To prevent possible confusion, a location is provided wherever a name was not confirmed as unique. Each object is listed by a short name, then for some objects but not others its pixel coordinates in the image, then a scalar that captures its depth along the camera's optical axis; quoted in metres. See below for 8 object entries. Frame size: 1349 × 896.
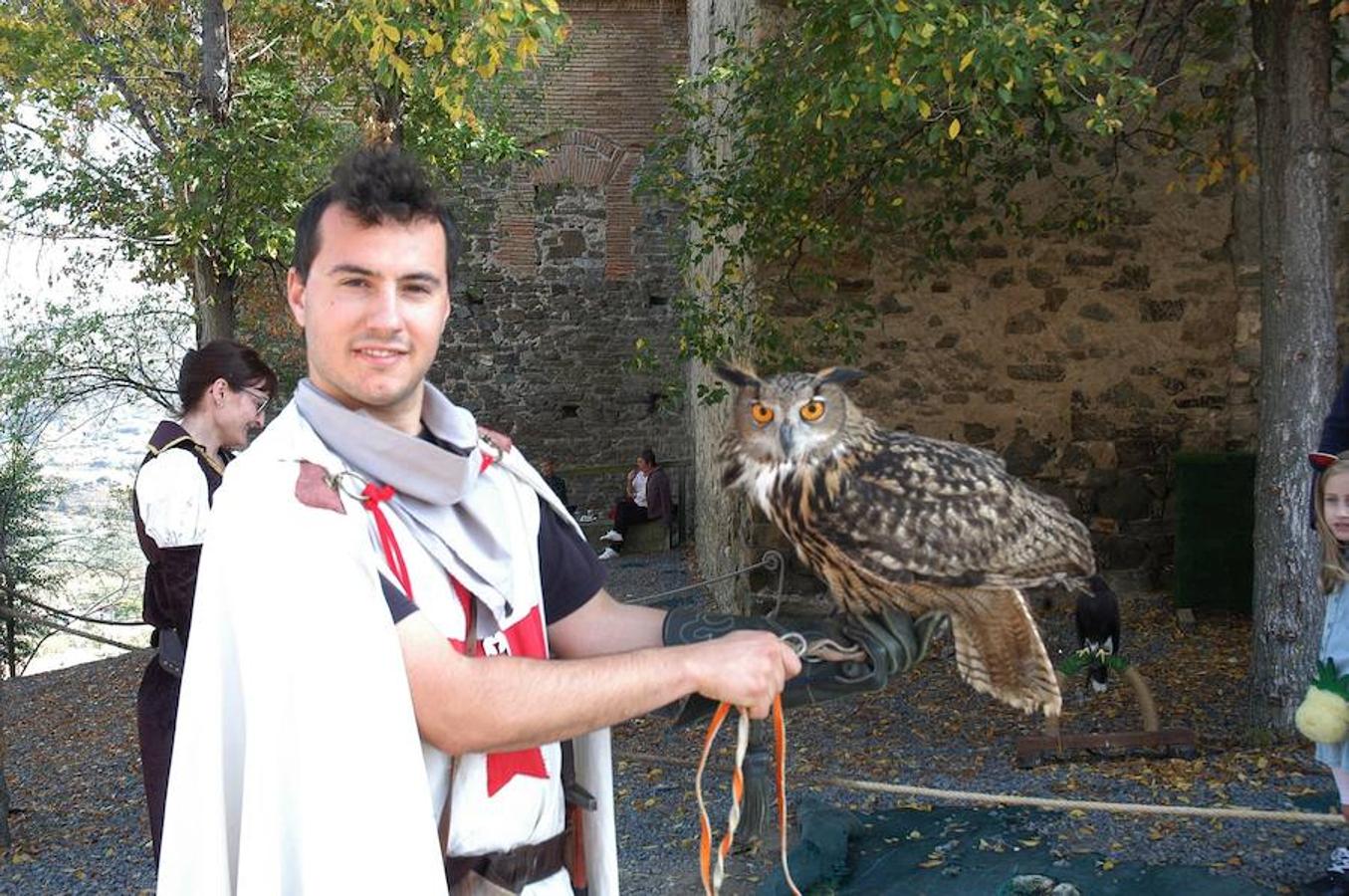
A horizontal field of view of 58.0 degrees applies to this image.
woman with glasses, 3.30
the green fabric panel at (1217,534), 7.08
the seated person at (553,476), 14.52
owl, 1.94
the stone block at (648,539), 13.86
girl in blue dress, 3.27
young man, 1.38
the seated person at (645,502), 13.70
